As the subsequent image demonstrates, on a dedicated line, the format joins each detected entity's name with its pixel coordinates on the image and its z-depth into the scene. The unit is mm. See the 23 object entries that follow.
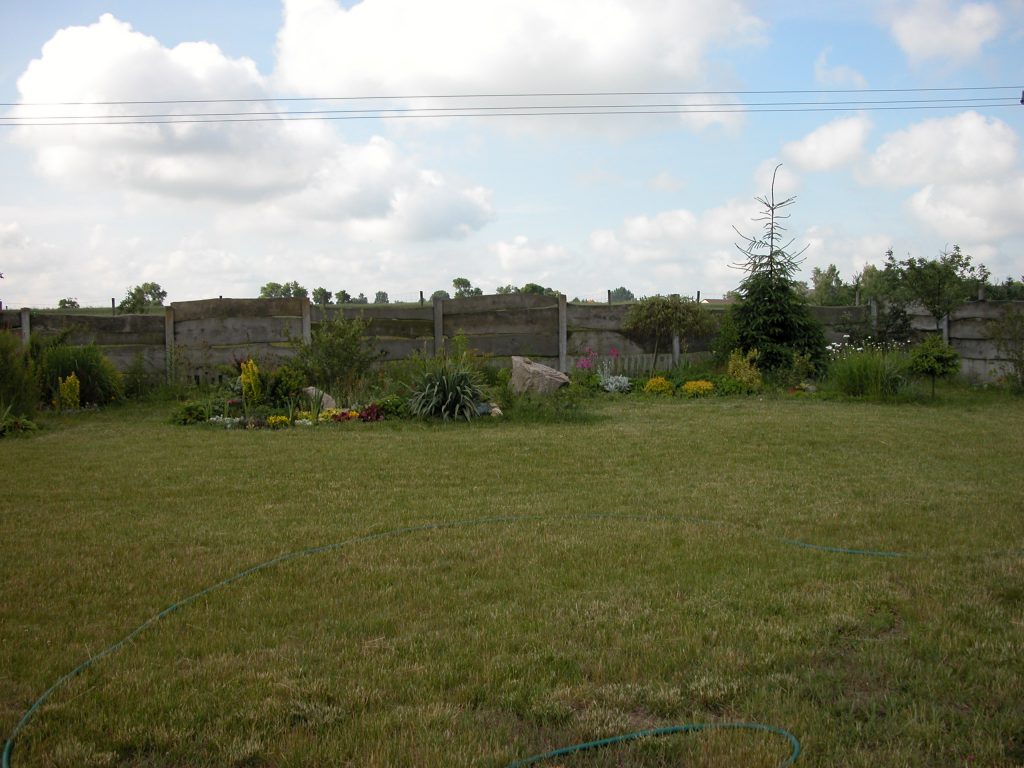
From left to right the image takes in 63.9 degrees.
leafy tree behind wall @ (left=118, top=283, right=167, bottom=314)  21828
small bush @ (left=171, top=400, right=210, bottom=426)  10641
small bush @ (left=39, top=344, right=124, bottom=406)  12047
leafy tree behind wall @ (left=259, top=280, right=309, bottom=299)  24203
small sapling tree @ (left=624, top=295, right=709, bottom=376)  15797
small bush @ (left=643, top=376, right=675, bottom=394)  13812
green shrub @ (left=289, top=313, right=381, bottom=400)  12312
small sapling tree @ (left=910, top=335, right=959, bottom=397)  12555
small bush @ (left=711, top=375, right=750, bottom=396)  13641
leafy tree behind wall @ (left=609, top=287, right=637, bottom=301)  31606
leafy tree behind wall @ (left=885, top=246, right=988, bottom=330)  16250
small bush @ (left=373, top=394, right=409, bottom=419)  10734
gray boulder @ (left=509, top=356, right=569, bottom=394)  12670
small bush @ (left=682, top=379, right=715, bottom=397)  13523
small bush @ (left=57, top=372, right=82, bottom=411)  11742
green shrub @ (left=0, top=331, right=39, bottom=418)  10500
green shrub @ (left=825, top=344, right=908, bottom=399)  12617
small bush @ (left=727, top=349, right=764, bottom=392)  13860
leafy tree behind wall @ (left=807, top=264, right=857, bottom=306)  30672
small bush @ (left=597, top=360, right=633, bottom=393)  14039
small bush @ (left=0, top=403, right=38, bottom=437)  9672
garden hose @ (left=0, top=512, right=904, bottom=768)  2631
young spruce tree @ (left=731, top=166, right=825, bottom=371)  15125
